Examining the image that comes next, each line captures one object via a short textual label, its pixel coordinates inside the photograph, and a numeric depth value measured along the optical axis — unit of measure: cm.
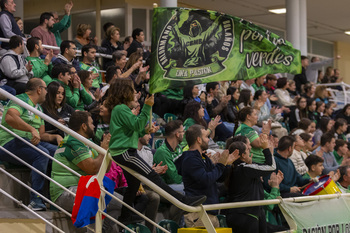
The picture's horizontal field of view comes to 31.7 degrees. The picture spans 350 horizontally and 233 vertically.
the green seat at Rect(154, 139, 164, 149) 930
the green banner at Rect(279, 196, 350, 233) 636
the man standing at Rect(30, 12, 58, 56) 1108
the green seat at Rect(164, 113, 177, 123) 1071
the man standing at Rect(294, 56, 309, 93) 1639
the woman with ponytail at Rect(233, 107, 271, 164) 799
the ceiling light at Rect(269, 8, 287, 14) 2083
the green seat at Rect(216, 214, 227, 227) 700
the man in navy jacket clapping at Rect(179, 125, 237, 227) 654
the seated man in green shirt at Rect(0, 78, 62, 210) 627
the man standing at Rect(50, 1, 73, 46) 1175
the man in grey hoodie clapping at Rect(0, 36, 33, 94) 850
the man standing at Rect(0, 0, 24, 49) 998
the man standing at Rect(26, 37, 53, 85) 914
